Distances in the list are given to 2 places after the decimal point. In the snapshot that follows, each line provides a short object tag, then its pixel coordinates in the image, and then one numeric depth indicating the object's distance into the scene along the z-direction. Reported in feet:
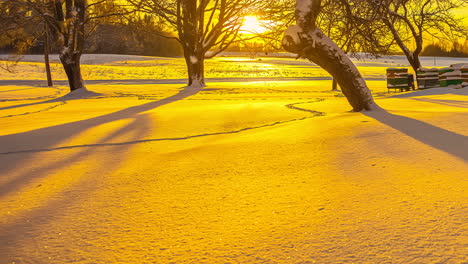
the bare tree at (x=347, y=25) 25.93
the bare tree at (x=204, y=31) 64.34
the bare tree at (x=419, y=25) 55.01
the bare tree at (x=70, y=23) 51.90
